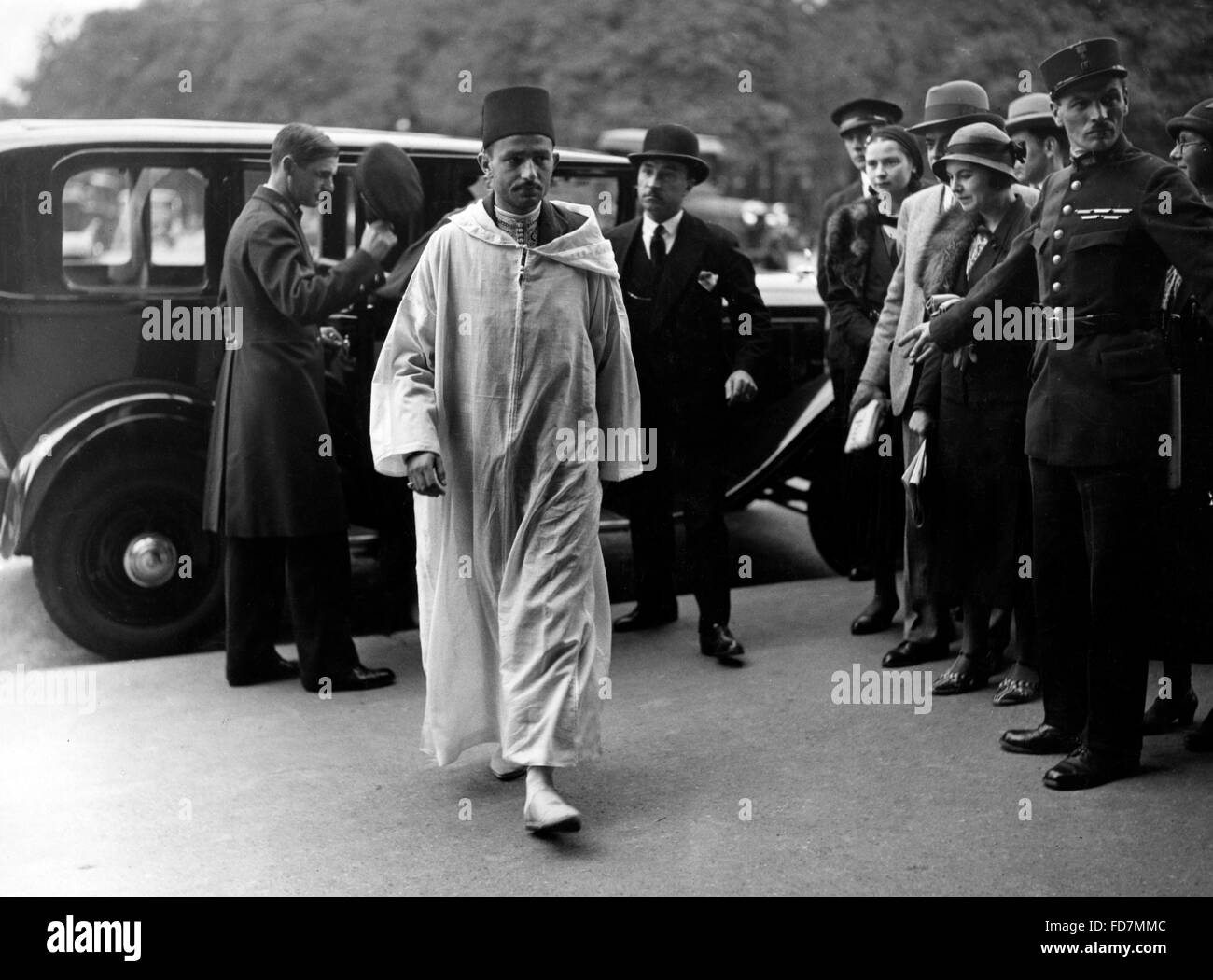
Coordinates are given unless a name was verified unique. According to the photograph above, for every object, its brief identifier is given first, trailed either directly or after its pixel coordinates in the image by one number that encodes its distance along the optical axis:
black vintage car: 6.73
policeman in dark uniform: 4.83
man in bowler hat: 6.79
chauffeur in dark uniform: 6.20
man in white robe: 4.77
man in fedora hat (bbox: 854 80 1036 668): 6.34
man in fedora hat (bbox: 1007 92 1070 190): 6.62
